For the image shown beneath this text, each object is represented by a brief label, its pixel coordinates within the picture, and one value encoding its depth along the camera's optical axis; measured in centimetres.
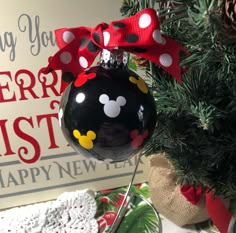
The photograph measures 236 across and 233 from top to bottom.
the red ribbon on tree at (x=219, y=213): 52
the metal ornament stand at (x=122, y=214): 61
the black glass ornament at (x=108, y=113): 34
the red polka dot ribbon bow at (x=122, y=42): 35
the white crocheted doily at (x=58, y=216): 61
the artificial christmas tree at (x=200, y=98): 33
